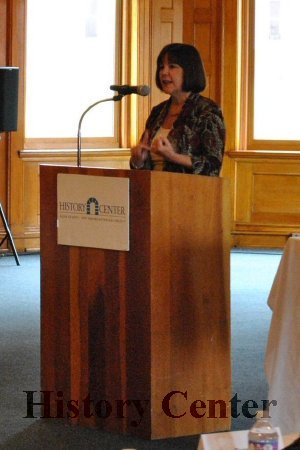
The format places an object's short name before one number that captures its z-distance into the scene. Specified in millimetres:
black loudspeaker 11329
